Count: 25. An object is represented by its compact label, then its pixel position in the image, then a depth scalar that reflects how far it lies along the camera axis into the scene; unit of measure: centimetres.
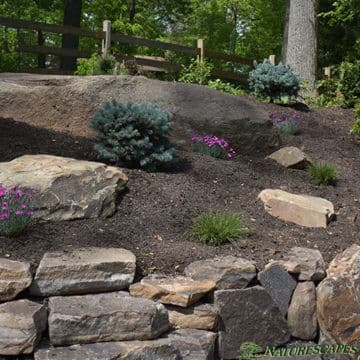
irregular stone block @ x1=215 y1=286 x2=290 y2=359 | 378
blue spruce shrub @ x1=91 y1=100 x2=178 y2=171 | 522
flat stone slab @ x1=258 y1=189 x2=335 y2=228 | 500
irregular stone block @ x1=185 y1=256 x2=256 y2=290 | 377
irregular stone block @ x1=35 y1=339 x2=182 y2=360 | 320
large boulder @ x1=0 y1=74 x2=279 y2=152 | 640
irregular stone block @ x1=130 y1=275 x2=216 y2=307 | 355
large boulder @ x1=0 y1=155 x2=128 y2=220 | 421
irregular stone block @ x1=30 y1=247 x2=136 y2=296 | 343
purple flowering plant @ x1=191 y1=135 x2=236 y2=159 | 643
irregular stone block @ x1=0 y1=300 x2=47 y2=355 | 317
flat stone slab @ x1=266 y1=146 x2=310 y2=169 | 648
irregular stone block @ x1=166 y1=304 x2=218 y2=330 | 364
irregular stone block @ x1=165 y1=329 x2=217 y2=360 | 355
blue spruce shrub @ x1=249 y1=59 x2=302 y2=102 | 978
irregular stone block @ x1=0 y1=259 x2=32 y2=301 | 329
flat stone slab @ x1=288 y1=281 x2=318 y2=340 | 404
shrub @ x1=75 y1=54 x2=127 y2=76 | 1018
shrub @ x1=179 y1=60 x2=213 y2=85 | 1202
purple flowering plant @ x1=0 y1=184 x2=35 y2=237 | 387
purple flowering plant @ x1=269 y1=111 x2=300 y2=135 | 819
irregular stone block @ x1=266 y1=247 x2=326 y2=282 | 405
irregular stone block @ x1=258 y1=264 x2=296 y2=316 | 396
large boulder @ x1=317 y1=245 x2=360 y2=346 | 391
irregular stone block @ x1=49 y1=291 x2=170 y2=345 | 325
